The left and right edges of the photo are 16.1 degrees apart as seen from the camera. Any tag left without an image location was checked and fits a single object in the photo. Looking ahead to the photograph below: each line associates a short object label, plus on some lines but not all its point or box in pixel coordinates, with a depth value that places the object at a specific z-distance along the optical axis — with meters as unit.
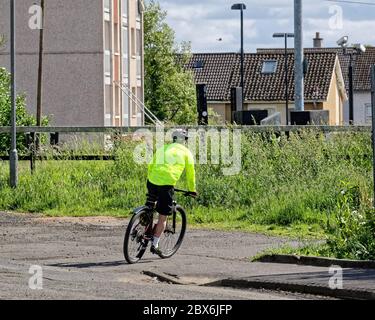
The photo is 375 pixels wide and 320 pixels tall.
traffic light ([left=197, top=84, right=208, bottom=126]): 42.52
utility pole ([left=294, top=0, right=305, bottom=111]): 33.31
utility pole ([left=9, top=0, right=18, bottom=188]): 27.22
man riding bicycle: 17.91
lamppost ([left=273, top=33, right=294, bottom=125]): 71.81
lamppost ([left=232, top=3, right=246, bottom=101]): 68.68
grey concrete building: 61.12
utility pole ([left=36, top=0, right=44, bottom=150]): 50.38
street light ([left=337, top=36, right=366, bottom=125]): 46.82
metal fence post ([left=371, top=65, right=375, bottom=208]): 15.81
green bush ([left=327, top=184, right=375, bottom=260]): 16.91
